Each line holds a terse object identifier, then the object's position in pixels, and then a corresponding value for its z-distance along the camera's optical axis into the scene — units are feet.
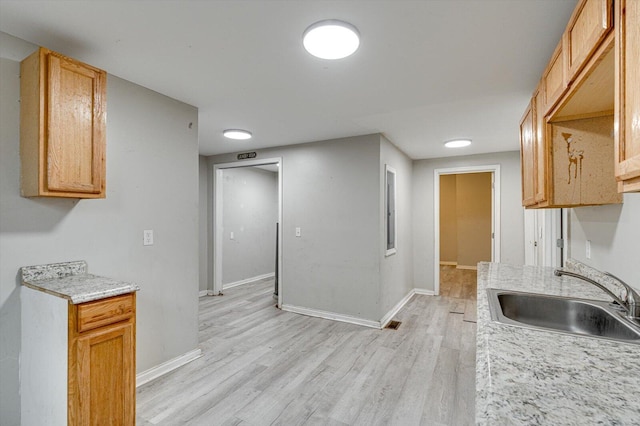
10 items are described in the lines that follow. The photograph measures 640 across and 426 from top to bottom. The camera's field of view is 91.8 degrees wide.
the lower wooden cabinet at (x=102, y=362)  4.95
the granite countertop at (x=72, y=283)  5.17
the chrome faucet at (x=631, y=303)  4.23
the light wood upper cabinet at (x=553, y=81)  5.21
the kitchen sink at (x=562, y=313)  4.44
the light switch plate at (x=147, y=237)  8.09
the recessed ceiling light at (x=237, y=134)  12.22
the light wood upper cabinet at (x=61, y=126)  5.58
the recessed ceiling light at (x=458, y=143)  13.53
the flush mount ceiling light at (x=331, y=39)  5.50
